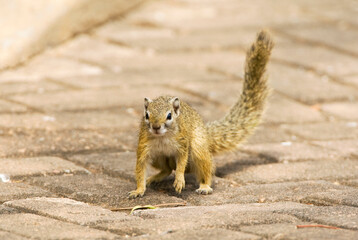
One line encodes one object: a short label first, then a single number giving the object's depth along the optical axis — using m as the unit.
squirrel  8.97
